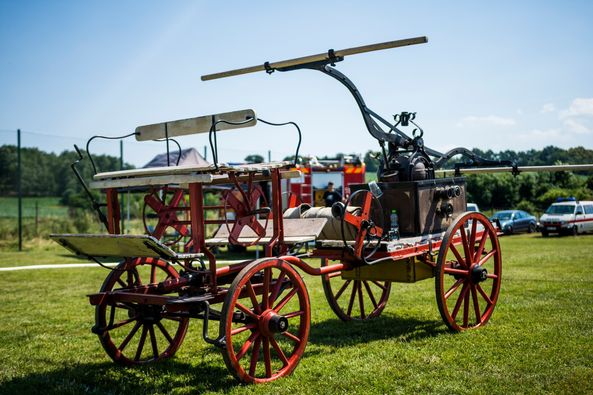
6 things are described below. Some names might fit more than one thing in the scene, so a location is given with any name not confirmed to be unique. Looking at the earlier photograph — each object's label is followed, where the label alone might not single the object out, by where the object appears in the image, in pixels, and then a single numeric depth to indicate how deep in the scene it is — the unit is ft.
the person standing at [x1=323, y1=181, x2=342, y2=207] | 43.93
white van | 87.25
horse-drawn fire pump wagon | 15.57
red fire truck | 57.82
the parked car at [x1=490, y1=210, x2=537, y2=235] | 95.23
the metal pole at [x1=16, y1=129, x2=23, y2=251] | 61.57
